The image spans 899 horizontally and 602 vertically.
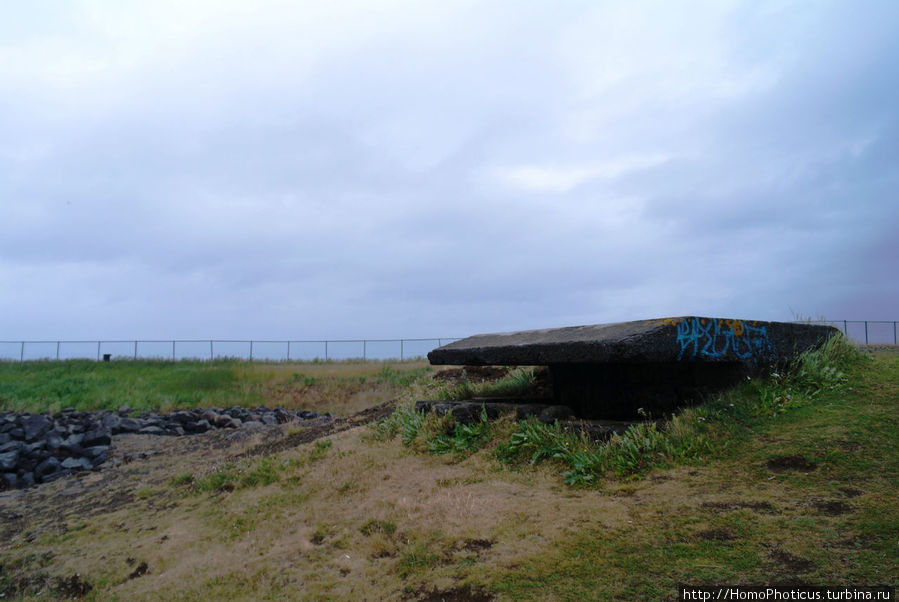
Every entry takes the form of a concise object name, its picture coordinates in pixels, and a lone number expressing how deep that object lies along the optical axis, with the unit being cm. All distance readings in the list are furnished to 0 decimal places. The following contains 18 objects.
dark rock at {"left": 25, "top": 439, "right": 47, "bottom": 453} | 1248
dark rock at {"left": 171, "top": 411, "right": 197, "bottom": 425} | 1627
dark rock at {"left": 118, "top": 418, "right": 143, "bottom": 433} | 1443
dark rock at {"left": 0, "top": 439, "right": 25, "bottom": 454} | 1291
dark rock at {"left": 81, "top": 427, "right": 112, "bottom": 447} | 1269
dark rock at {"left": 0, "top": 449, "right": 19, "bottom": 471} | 1165
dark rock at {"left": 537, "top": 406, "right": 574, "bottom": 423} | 657
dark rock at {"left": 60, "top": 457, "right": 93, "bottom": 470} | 1132
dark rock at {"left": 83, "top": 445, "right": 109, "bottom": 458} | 1205
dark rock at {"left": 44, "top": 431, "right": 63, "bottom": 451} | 1255
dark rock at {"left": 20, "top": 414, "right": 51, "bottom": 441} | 1477
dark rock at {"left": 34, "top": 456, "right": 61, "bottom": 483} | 1132
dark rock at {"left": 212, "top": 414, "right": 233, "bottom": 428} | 1588
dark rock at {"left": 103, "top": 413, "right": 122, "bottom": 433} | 1430
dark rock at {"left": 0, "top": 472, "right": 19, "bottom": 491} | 1121
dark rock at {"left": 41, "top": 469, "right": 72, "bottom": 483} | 1102
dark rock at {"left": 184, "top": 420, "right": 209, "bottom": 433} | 1520
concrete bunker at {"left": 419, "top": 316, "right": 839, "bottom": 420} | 570
